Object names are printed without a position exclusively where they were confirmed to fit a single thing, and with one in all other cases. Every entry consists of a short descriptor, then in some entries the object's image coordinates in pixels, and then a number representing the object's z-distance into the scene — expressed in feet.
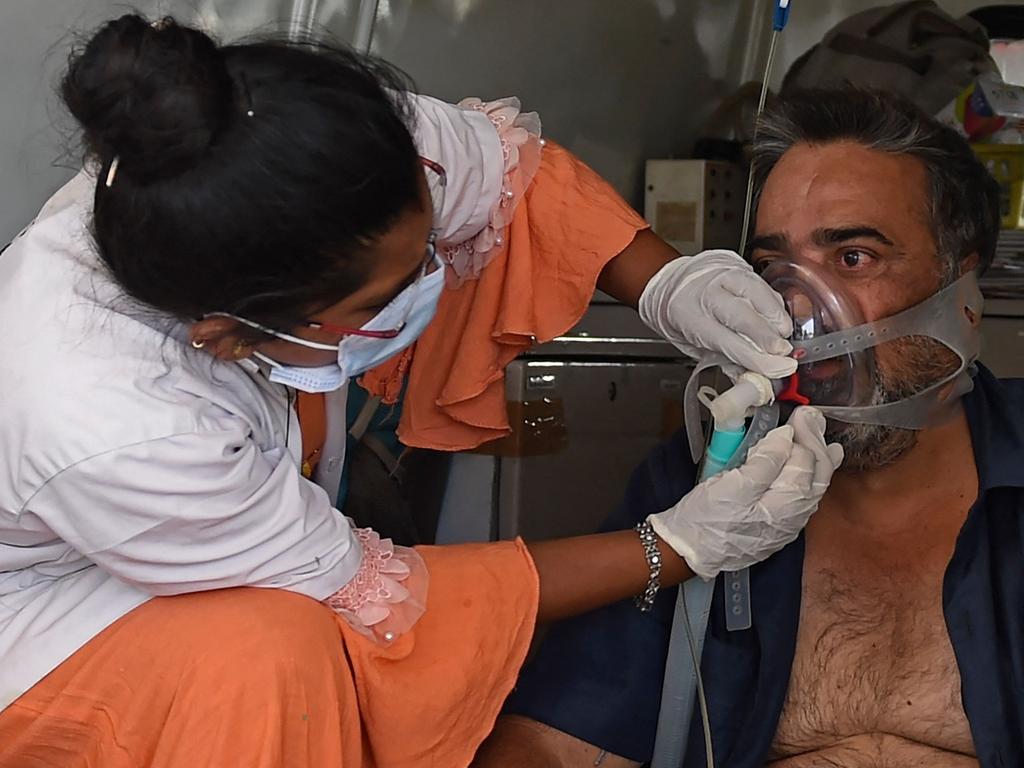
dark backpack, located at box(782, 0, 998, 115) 8.60
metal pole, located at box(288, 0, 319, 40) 7.23
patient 4.72
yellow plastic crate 8.45
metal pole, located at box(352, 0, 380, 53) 7.72
